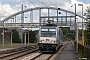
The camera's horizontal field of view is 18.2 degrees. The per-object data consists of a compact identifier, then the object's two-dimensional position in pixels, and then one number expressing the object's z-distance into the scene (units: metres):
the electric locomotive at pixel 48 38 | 36.66
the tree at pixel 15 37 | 106.62
